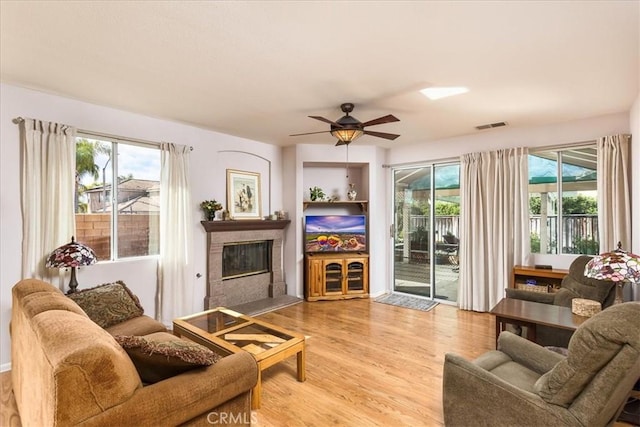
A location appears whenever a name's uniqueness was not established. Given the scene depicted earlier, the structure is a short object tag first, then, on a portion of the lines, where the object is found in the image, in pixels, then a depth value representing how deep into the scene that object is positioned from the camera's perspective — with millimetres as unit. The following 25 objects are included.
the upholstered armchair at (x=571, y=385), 1376
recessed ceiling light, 3002
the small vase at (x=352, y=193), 5633
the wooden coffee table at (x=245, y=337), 2490
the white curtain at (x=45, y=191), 2973
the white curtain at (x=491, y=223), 4355
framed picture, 4943
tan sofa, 1197
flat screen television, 5445
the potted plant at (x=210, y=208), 4496
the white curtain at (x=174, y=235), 3976
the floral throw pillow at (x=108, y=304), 2683
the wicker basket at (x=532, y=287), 4008
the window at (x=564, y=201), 4090
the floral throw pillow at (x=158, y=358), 1509
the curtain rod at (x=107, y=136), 2969
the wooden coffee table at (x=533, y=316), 2549
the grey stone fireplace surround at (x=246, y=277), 4602
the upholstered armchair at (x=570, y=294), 2941
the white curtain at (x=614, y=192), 3623
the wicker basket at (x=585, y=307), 2672
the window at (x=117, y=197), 3510
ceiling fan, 3092
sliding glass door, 5184
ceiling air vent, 4169
